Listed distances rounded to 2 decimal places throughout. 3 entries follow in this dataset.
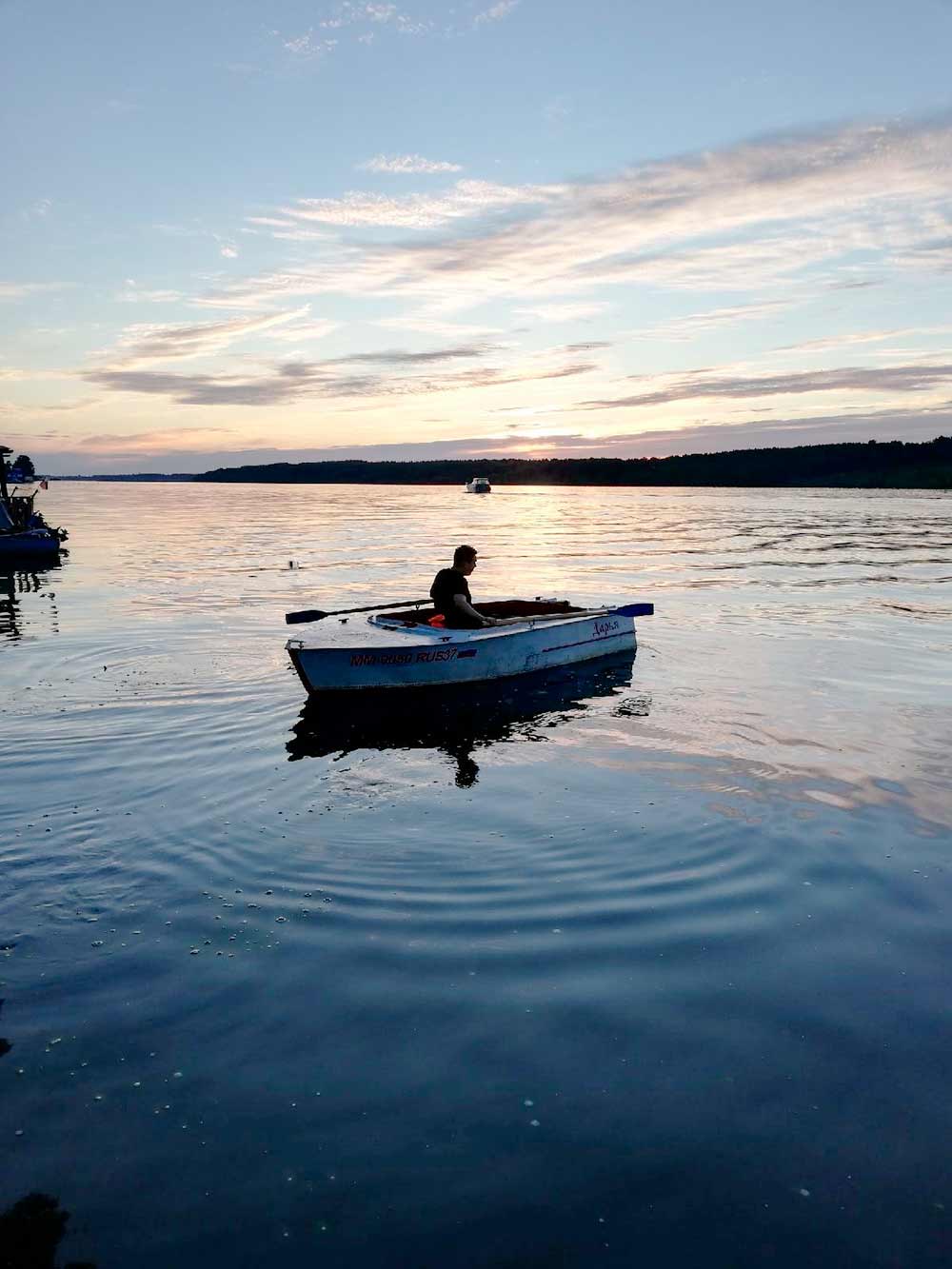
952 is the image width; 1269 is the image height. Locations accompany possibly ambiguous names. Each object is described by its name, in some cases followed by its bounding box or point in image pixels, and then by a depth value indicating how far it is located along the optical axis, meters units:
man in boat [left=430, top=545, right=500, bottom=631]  15.71
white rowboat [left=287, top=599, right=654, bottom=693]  14.52
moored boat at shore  42.06
